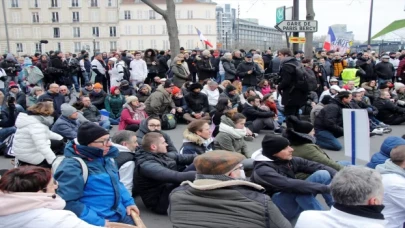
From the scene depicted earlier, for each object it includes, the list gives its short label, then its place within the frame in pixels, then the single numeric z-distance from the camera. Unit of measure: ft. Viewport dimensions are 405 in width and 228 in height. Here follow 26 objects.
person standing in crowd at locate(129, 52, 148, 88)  42.91
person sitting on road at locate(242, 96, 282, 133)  30.93
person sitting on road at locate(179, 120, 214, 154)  18.42
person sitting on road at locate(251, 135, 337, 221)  12.68
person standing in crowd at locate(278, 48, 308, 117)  26.50
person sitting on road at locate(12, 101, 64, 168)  18.51
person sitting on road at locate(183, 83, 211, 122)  33.71
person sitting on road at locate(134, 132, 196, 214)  14.55
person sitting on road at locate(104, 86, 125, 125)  34.71
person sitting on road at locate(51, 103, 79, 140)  23.95
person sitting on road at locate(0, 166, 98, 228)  8.05
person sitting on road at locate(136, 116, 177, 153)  18.84
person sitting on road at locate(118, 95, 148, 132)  28.99
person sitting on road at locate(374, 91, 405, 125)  34.30
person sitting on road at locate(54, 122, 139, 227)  11.19
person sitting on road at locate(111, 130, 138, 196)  15.90
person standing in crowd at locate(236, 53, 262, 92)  41.01
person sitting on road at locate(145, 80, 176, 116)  31.71
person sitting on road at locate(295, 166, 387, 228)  8.40
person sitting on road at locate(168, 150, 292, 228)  8.79
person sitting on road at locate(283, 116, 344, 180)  15.83
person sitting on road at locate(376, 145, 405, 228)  11.67
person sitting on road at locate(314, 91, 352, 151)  26.96
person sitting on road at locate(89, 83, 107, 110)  35.36
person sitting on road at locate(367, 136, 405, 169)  13.97
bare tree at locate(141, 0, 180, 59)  49.32
